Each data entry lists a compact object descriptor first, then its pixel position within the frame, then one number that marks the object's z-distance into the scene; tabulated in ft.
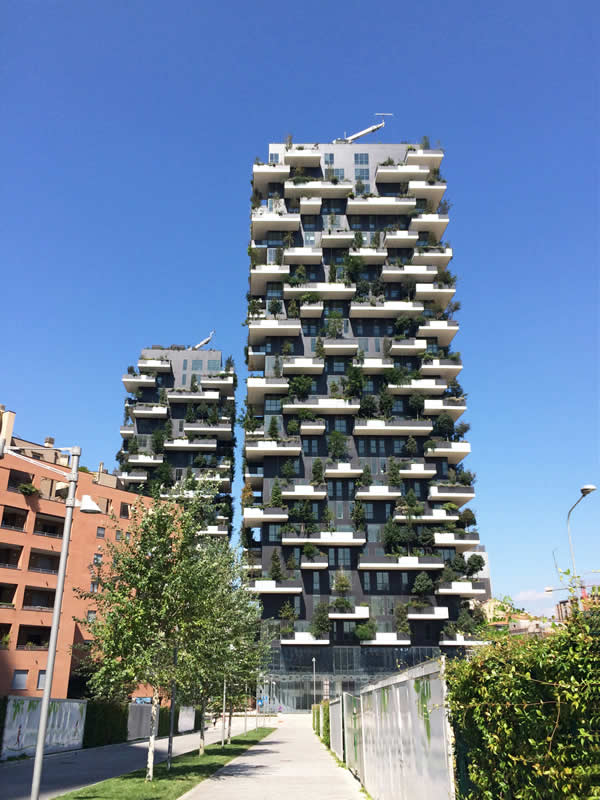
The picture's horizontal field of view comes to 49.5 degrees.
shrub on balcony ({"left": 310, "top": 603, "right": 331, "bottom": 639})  218.59
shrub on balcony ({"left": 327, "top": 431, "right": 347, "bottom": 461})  238.48
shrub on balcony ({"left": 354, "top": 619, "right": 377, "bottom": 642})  218.59
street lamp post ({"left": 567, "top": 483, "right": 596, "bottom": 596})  71.46
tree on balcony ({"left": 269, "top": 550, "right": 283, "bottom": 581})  223.92
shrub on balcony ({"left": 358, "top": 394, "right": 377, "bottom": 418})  245.24
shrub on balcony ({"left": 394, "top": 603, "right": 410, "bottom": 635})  220.84
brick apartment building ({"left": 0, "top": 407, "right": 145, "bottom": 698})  164.30
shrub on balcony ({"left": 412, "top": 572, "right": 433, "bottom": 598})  221.66
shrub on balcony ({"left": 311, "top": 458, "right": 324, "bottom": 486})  234.58
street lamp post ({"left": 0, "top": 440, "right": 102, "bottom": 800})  40.10
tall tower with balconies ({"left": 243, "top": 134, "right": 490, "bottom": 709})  223.92
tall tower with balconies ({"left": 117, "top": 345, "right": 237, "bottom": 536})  276.62
